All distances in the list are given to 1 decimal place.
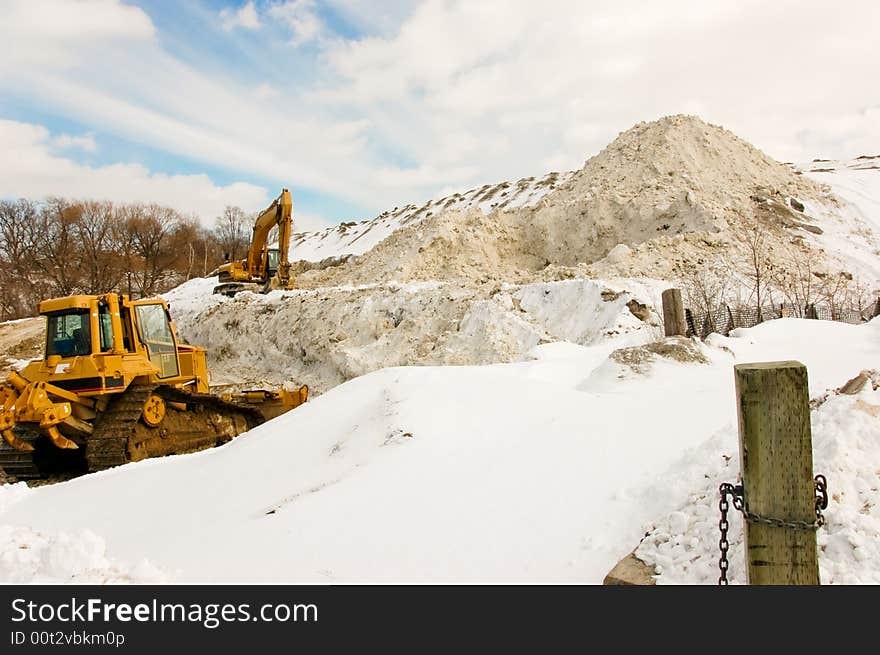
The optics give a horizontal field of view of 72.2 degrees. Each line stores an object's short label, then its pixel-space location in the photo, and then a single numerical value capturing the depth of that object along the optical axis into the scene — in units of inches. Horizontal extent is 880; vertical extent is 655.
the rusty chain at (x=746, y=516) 89.6
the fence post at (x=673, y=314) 336.5
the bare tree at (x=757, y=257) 549.6
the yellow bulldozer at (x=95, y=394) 287.9
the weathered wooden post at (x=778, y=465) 88.8
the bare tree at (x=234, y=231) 2027.6
